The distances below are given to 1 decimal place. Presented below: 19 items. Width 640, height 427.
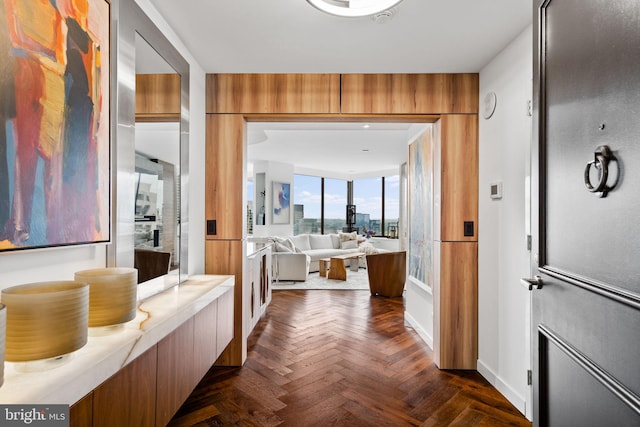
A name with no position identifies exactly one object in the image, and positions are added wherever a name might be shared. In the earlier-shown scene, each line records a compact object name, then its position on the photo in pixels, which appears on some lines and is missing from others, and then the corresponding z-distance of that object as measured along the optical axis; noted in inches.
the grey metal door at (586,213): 30.6
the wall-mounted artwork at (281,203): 312.7
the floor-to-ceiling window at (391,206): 355.4
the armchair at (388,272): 203.5
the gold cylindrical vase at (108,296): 48.1
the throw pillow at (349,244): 338.7
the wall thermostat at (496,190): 93.9
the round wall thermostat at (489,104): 96.7
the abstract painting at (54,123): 38.3
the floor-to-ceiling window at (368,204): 374.9
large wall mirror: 61.0
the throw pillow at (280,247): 242.8
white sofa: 243.0
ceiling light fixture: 63.7
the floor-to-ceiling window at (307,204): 350.6
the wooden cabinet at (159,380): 40.4
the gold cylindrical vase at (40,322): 35.8
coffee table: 255.9
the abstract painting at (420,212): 131.9
